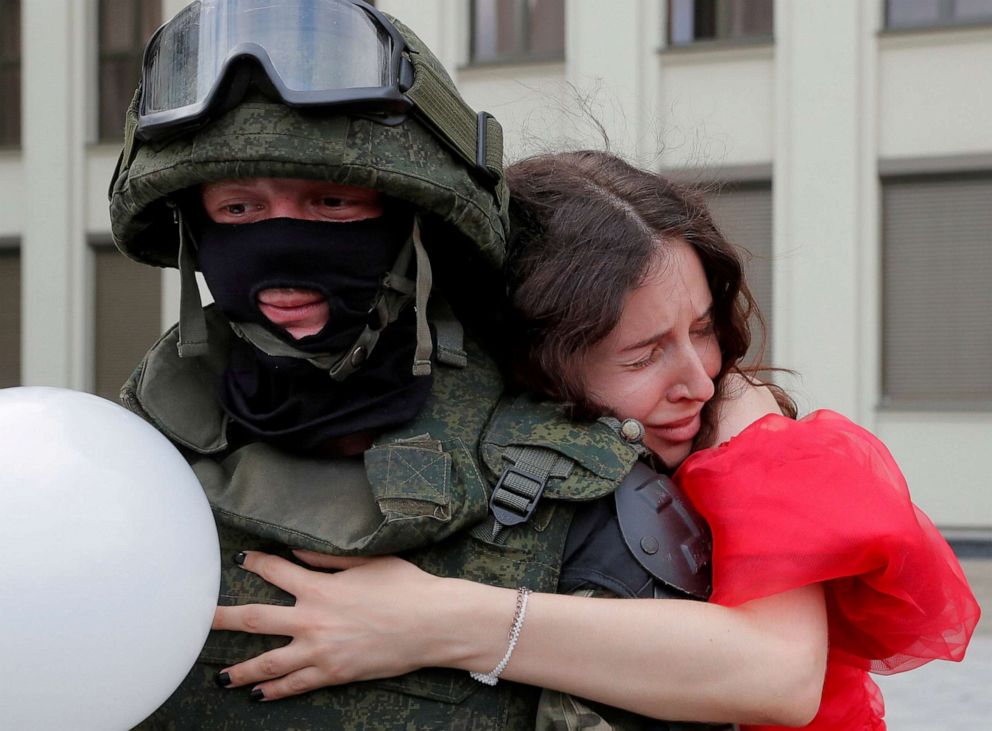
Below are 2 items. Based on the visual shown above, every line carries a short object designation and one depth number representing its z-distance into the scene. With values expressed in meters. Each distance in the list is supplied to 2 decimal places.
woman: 1.53
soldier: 1.56
